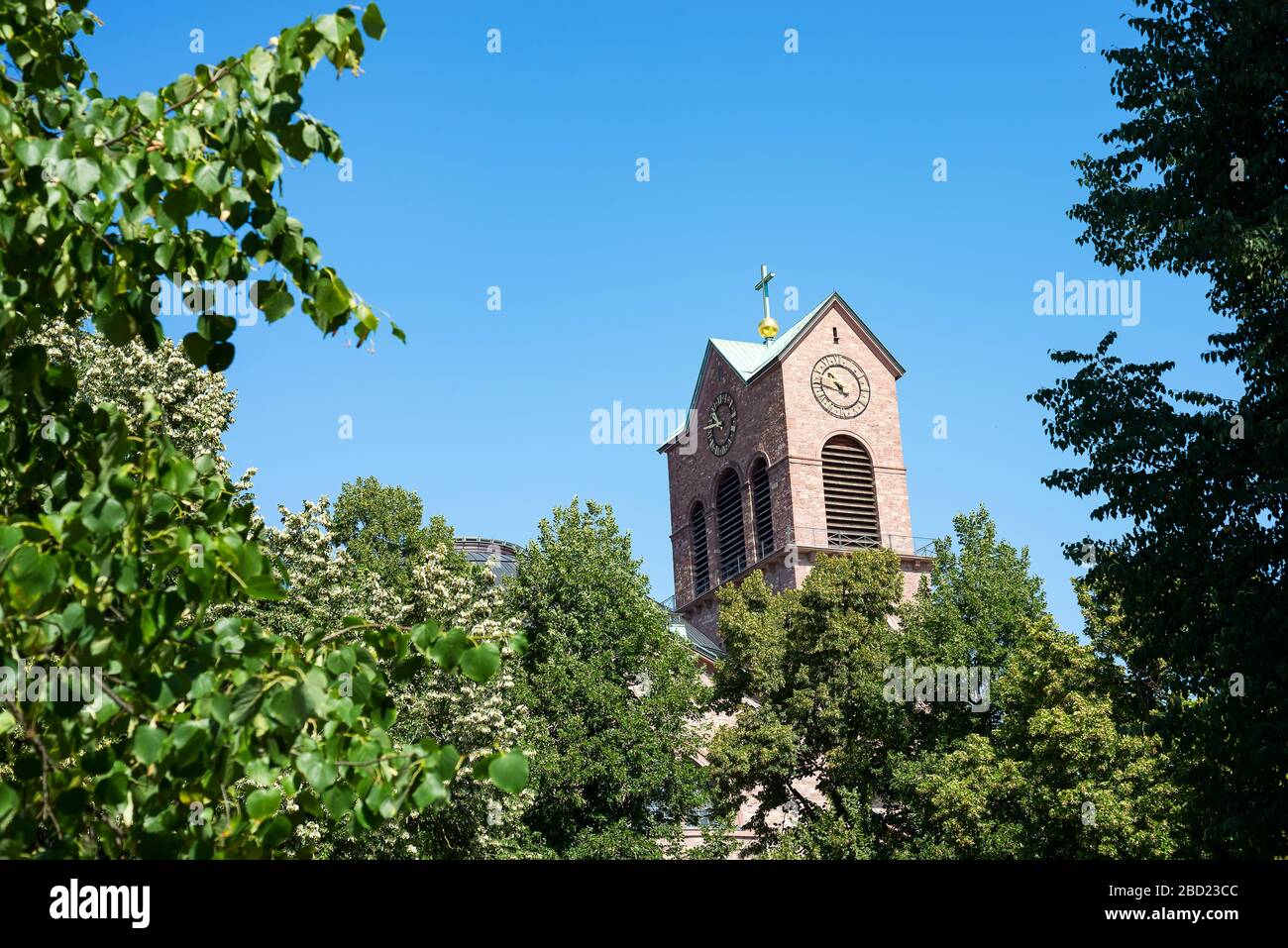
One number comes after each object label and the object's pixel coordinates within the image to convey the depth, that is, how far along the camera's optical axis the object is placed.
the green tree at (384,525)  37.66
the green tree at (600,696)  32.91
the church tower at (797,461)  53.28
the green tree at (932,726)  29.53
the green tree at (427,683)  27.52
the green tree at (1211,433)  15.96
